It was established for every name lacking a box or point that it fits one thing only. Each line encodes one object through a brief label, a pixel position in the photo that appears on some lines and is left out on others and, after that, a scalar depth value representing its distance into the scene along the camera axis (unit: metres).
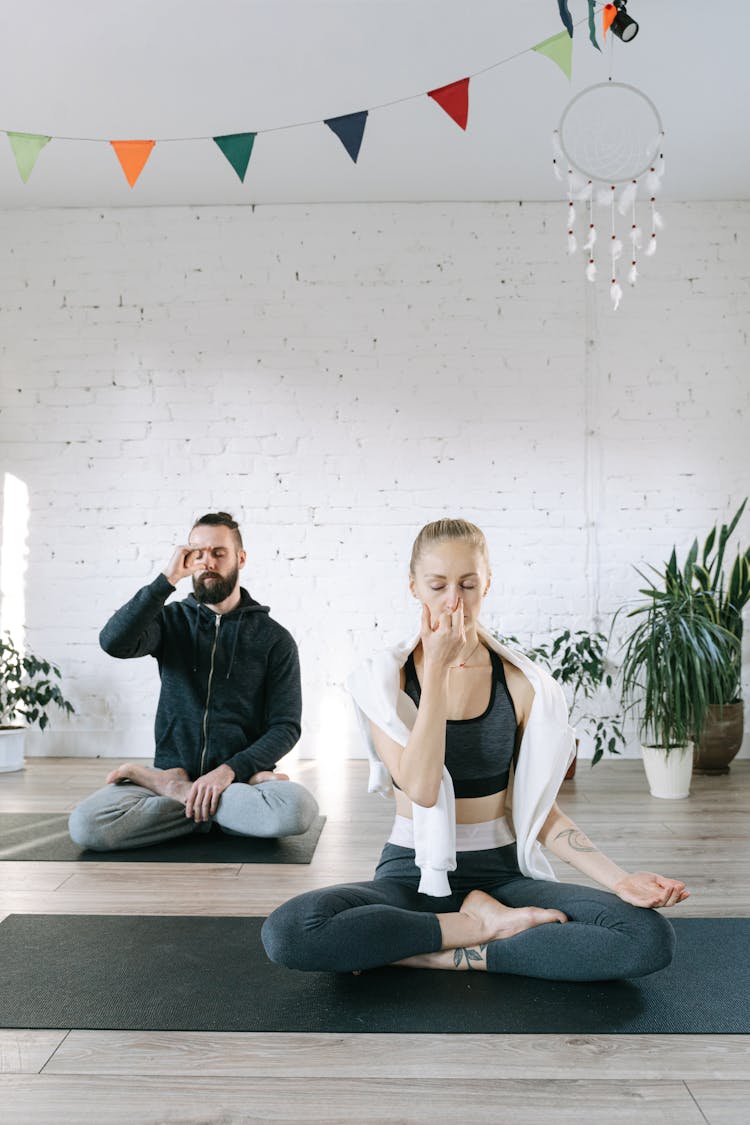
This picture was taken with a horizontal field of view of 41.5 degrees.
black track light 2.84
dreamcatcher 3.02
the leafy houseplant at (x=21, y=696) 4.29
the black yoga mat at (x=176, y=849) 2.81
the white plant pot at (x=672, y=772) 3.75
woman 1.78
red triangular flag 3.29
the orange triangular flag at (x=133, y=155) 3.63
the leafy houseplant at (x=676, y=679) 3.77
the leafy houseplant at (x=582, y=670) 4.31
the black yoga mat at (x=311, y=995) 1.67
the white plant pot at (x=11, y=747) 4.27
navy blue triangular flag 3.41
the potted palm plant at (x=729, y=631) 4.24
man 2.94
